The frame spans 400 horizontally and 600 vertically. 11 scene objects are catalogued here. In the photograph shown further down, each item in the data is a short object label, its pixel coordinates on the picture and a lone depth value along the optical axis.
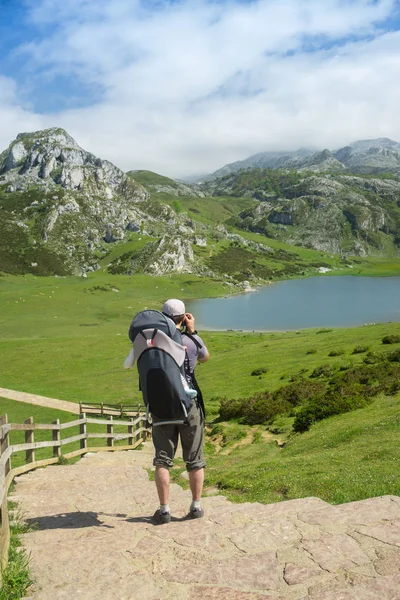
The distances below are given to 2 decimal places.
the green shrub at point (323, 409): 24.45
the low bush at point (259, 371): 45.18
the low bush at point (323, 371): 37.09
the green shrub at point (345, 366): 36.81
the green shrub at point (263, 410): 28.92
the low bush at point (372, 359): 36.50
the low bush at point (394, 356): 34.62
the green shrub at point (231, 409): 31.50
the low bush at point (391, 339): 44.44
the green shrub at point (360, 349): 43.65
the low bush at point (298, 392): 31.23
